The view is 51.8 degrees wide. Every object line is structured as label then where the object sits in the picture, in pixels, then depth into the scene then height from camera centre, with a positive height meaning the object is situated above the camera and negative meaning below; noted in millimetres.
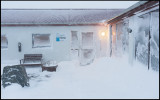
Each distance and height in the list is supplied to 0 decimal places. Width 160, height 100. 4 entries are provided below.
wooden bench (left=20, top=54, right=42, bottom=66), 10828 -685
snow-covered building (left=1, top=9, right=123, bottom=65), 11602 +936
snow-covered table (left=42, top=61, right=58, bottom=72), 9699 -1055
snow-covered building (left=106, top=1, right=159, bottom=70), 5426 +690
